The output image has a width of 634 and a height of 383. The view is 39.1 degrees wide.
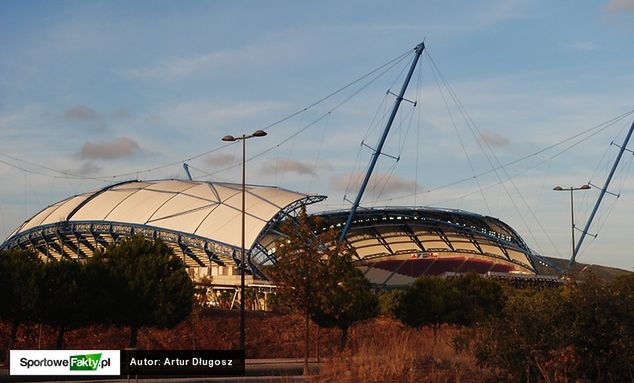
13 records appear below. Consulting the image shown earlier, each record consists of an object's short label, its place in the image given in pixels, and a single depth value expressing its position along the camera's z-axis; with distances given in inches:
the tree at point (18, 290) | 1811.0
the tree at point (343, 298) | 1761.8
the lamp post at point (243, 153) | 1686.8
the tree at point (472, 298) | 2524.6
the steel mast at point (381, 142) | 3373.5
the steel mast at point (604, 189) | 4404.5
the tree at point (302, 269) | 1726.1
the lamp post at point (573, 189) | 2232.2
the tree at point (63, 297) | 1834.4
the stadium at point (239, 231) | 3476.9
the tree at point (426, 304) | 2501.2
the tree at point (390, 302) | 2645.2
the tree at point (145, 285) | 1948.8
